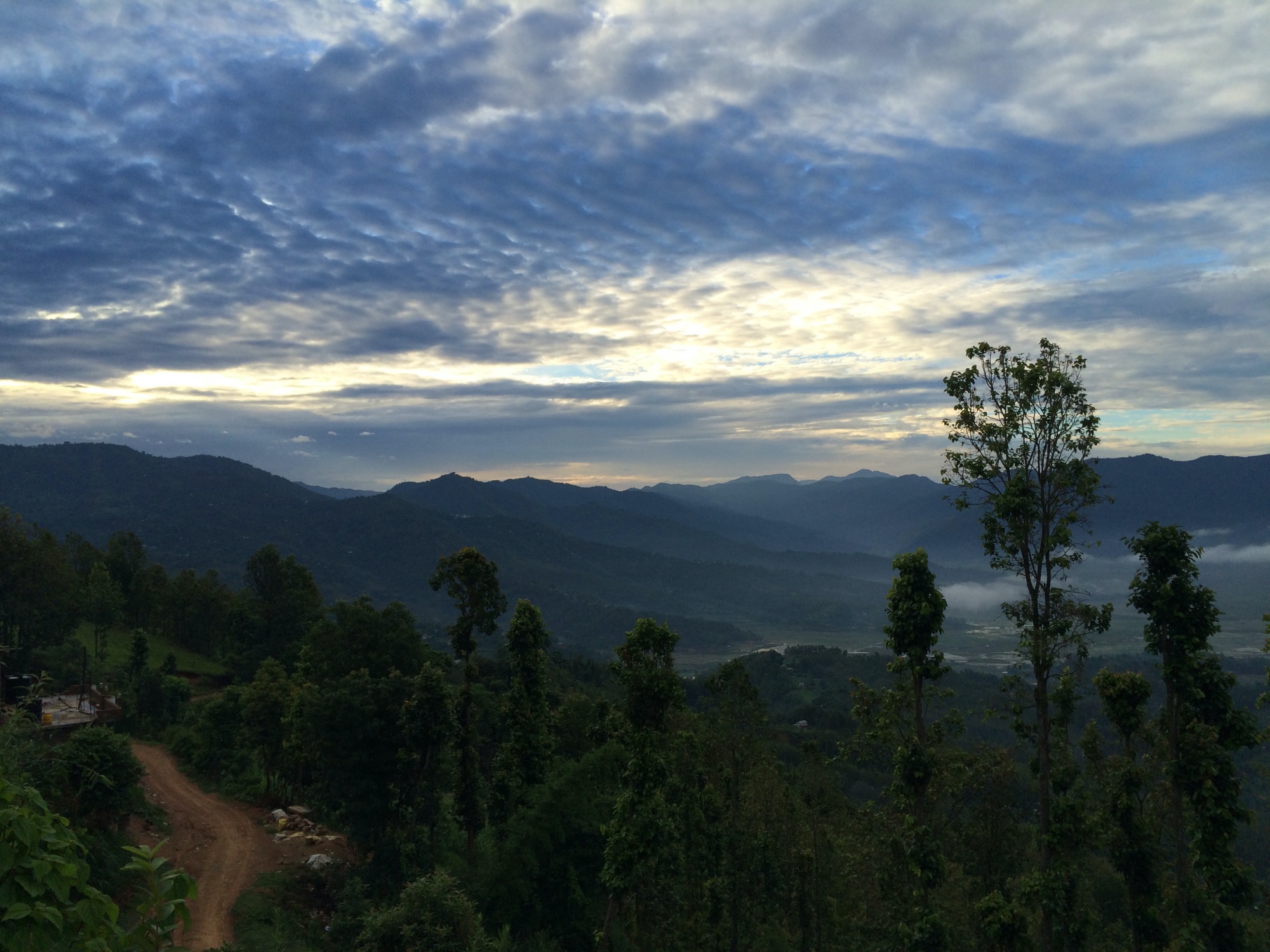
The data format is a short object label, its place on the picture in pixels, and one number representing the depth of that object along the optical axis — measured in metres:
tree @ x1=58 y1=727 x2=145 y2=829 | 22.50
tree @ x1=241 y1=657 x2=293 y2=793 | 33.84
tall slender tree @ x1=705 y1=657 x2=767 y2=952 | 25.83
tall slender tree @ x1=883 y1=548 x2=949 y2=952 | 14.92
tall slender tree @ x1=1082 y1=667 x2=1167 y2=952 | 15.04
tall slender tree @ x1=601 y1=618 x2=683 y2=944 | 18.16
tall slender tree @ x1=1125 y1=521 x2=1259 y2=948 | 14.47
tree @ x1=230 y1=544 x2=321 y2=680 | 63.75
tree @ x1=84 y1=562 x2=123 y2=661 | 59.12
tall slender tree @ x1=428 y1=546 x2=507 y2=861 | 23.73
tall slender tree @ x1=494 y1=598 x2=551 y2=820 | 24.09
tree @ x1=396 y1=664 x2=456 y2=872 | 23.45
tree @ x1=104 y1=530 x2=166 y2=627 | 73.88
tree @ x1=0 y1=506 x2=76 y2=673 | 52.75
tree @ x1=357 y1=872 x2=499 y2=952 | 15.34
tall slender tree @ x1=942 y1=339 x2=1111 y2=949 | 14.65
